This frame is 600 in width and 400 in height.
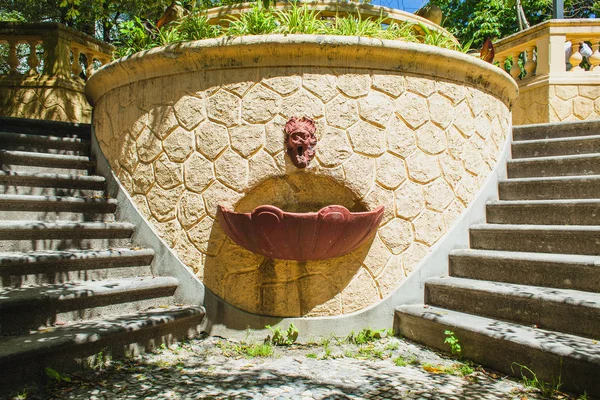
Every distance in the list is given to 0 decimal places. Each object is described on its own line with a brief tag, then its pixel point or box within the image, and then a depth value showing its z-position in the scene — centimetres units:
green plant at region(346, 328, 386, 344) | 335
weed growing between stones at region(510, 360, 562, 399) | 233
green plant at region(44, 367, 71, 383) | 239
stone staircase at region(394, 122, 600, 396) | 250
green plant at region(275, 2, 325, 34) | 343
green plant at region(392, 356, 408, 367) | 291
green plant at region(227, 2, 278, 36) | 346
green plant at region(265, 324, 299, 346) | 331
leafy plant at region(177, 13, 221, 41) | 363
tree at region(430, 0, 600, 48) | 1273
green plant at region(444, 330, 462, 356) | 292
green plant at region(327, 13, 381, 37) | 345
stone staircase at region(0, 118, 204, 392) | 257
